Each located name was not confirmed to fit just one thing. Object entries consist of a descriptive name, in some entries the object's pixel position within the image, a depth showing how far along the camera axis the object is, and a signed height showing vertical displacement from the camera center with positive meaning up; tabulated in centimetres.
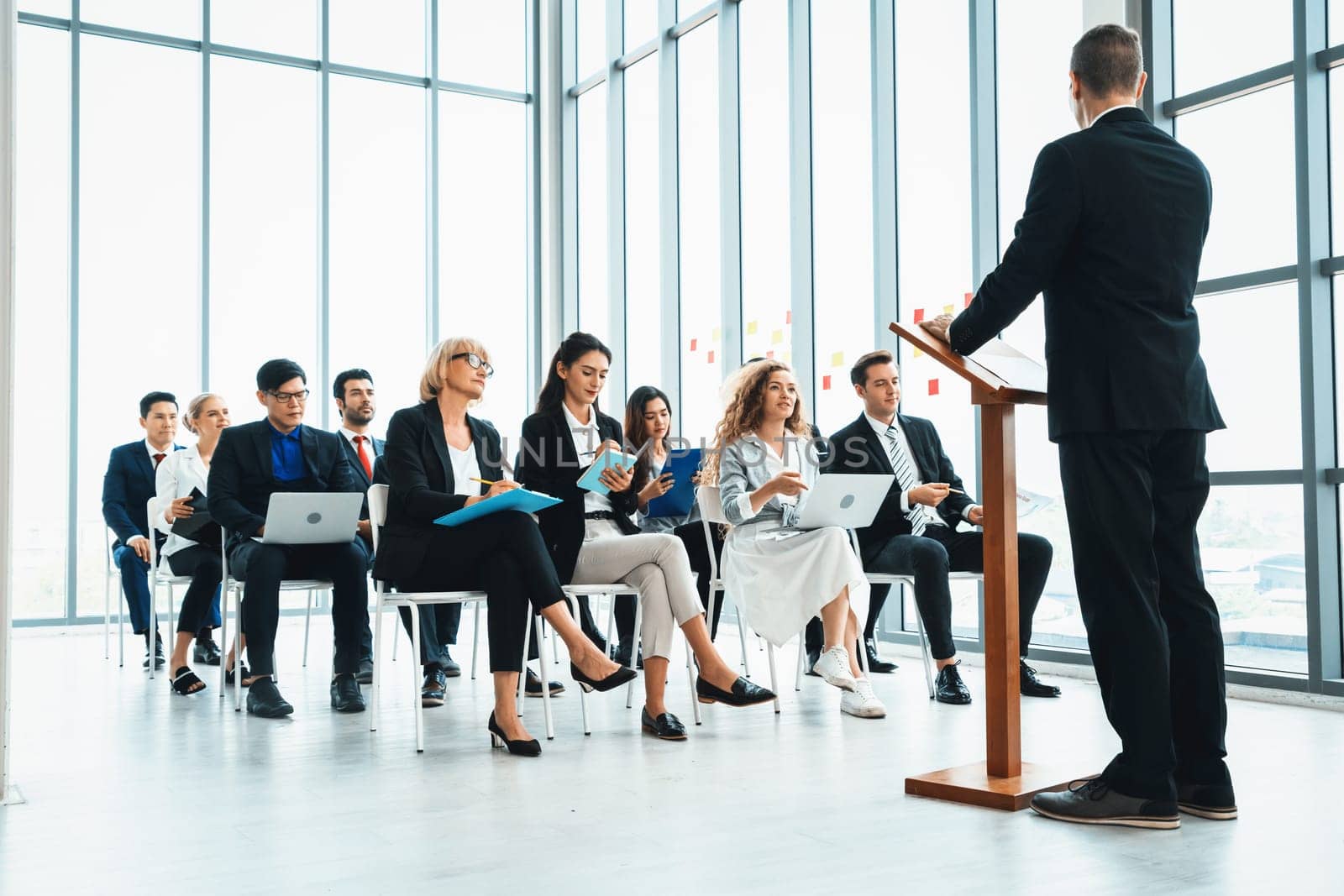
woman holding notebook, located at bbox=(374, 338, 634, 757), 319 -18
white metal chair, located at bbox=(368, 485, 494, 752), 322 -30
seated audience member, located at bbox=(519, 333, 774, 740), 338 -15
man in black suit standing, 227 +14
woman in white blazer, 452 -11
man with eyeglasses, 394 -9
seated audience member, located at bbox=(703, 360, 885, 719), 379 -17
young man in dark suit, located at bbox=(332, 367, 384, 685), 505 +34
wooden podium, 251 -25
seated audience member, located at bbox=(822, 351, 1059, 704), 415 -11
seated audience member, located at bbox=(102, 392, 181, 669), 546 -1
